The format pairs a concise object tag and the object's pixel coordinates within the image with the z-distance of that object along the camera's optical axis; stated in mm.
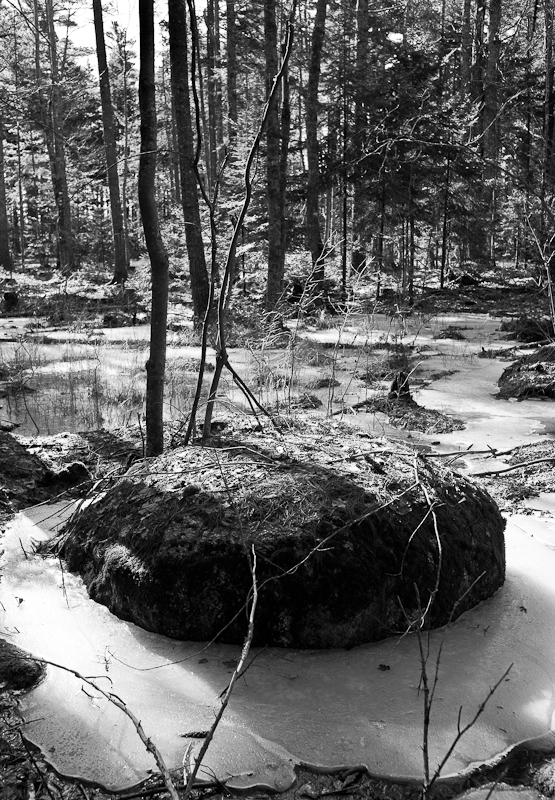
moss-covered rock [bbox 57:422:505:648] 2506
